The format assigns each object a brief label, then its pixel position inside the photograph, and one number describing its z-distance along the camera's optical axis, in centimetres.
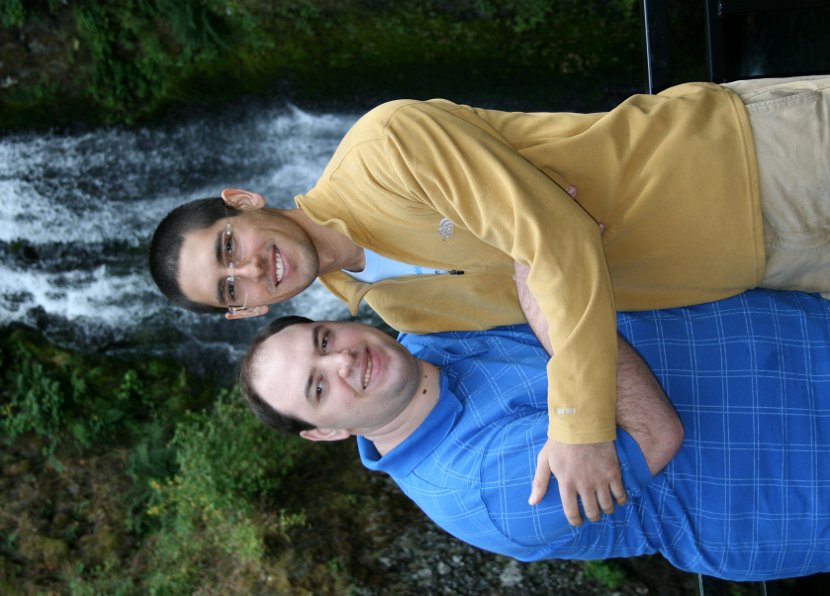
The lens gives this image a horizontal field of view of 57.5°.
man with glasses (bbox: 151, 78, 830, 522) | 193
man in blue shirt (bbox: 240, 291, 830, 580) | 212
